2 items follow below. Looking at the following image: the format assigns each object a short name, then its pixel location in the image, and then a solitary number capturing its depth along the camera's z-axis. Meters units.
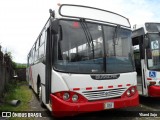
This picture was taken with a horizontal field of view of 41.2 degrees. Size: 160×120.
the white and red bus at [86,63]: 5.29
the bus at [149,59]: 7.67
